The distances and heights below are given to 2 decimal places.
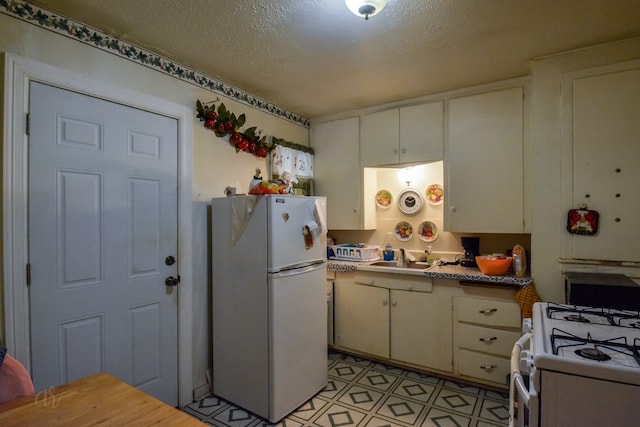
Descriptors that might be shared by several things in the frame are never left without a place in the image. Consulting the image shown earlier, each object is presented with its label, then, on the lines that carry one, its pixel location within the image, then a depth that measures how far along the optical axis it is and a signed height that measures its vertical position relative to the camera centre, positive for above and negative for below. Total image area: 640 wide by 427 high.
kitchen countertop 2.21 -0.46
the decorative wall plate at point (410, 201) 3.14 +0.11
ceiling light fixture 1.41 +0.92
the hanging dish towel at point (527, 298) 2.12 -0.57
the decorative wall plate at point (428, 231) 3.07 -0.18
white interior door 1.58 -0.15
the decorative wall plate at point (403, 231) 3.20 -0.18
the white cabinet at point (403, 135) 2.75 +0.69
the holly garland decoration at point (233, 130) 2.34 +0.65
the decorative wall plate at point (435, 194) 3.05 +0.18
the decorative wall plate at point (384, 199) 3.33 +0.14
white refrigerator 2.04 -0.59
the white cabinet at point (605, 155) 1.92 +0.35
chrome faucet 3.02 -0.45
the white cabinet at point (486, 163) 2.42 +0.39
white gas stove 0.83 -0.46
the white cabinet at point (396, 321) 2.50 -0.90
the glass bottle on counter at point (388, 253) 3.11 -0.39
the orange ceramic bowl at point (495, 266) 2.32 -0.39
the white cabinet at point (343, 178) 3.16 +0.35
